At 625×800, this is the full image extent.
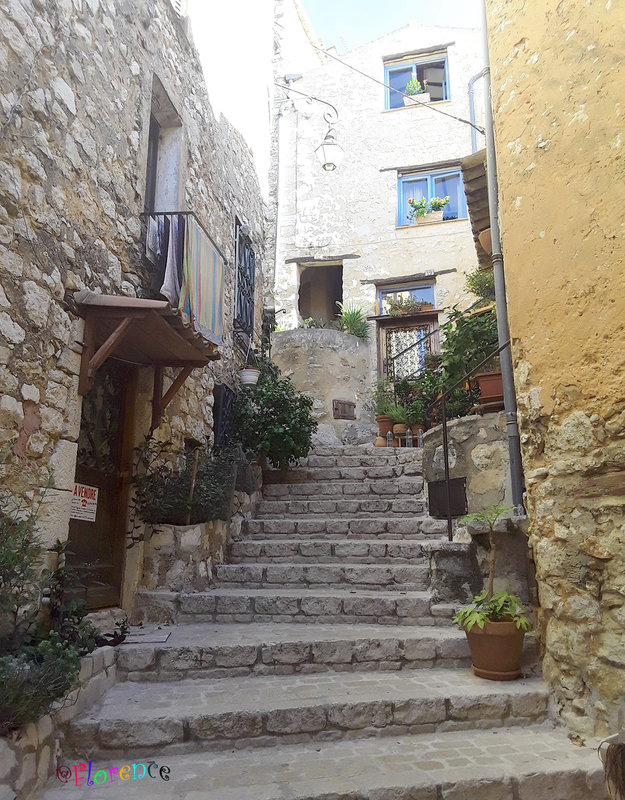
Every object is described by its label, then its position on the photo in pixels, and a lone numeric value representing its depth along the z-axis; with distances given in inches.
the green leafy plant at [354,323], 488.4
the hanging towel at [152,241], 199.6
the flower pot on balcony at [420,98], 549.3
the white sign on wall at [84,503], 161.6
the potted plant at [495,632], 146.3
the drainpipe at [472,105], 526.3
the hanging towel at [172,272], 196.5
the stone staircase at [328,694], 111.8
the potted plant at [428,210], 510.0
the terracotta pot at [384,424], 375.2
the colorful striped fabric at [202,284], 213.2
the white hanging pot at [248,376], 312.5
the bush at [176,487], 188.7
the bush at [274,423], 290.8
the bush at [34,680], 98.6
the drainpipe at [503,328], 176.7
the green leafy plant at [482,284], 330.5
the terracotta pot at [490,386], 208.5
